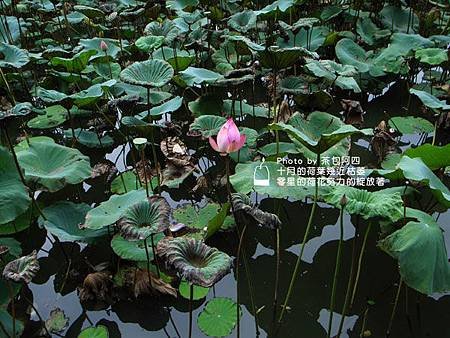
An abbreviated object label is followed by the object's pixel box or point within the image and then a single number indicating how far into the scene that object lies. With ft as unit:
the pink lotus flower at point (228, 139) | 4.78
